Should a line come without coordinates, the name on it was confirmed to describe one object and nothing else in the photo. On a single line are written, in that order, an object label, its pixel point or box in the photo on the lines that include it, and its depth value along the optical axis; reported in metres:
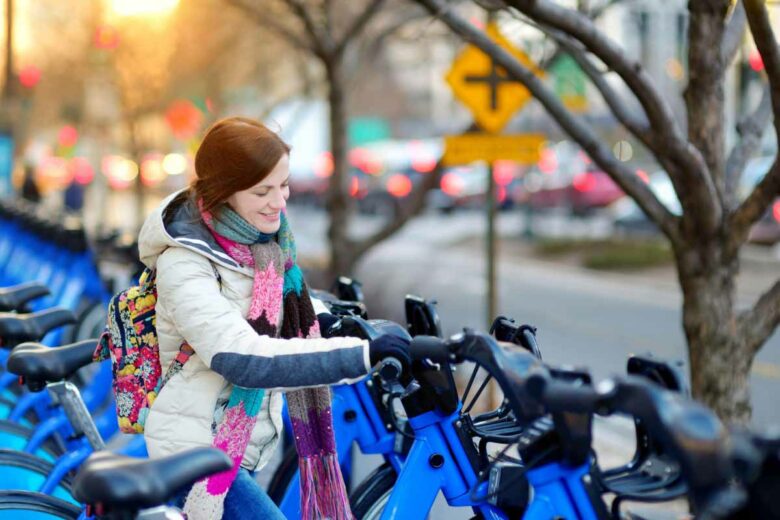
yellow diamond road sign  14.94
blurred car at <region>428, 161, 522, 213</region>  60.06
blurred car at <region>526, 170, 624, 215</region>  55.13
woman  4.63
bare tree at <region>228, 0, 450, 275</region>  16.41
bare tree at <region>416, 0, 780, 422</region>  8.04
